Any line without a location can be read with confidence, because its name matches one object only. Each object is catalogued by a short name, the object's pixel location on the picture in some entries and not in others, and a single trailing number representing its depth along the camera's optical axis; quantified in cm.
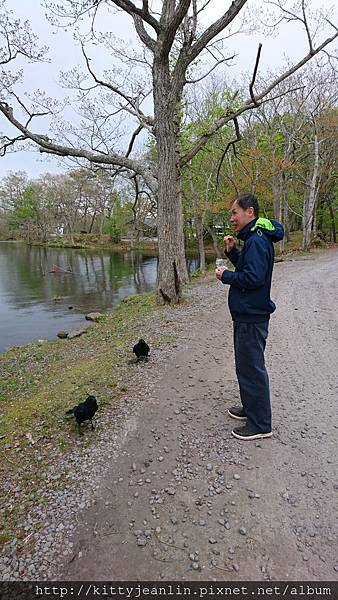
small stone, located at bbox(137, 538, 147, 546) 212
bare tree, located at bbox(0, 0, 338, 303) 760
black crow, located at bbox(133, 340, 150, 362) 509
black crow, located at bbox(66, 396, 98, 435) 326
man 263
